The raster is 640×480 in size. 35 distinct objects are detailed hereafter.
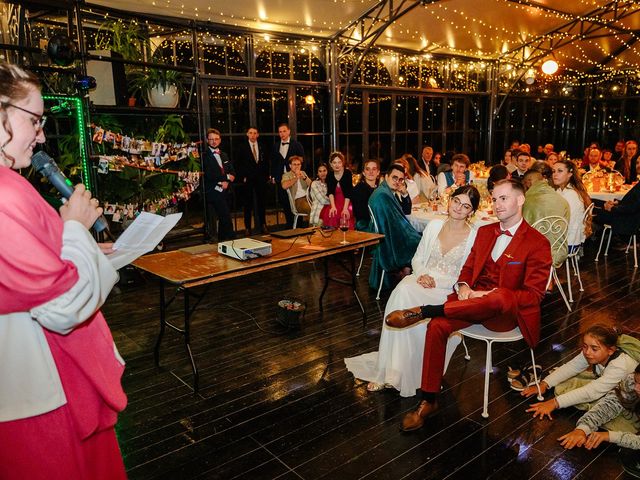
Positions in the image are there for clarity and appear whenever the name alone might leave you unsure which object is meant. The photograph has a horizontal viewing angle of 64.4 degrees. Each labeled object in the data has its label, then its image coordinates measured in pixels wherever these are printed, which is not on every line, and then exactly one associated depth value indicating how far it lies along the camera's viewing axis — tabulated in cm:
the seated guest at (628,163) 859
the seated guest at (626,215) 565
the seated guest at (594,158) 841
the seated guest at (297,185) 675
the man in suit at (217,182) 678
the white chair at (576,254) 479
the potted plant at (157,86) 579
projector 334
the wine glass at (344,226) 393
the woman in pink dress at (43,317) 110
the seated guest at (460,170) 627
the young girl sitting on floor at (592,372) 268
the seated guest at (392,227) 474
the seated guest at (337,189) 596
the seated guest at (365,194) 535
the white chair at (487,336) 284
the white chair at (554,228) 414
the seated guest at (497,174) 493
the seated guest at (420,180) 667
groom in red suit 273
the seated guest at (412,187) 629
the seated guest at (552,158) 711
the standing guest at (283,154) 760
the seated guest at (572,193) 475
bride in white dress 311
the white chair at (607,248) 593
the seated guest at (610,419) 256
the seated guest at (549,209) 416
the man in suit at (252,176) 752
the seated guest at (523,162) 657
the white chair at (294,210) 678
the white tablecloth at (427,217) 487
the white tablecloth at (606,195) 648
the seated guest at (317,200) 602
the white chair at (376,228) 483
